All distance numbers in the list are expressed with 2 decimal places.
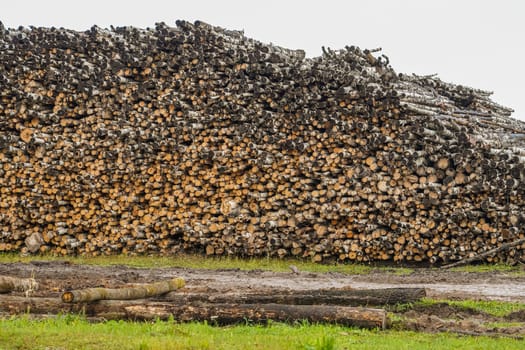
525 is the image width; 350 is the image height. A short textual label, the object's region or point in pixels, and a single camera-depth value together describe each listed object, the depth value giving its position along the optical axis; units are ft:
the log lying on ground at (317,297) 64.49
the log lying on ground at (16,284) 64.08
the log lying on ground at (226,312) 59.26
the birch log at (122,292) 57.91
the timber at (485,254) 110.01
